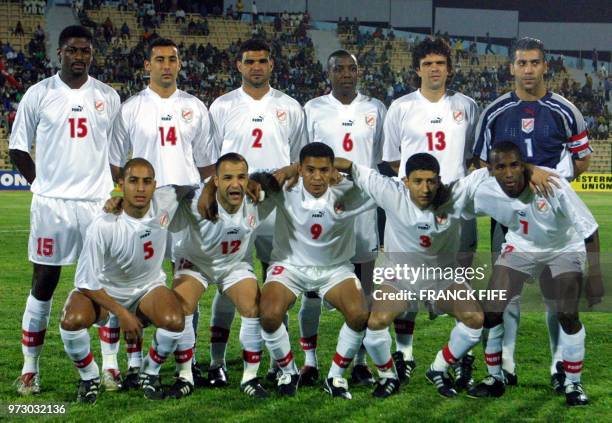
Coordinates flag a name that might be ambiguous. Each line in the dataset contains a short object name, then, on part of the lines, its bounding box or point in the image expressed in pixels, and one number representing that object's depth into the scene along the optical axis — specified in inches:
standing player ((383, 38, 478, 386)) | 240.4
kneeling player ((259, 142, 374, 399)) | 209.9
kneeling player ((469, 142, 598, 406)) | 201.9
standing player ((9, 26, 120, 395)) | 215.3
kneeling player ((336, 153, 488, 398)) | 207.3
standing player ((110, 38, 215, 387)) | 232.7
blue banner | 947.3
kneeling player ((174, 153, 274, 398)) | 212.2
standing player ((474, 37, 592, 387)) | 222.8
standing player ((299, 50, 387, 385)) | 247.9
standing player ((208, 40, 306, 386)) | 242.1
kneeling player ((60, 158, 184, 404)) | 199.8
